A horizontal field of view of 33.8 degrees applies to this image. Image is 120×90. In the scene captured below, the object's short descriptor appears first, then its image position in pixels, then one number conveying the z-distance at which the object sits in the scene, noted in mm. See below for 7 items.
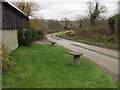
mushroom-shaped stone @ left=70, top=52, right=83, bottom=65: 11702
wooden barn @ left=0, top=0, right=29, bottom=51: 11912
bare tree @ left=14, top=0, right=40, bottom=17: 40416
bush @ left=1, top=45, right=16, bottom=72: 8479
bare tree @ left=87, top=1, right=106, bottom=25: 45975
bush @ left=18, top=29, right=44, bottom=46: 20002
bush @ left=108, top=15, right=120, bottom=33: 27588
